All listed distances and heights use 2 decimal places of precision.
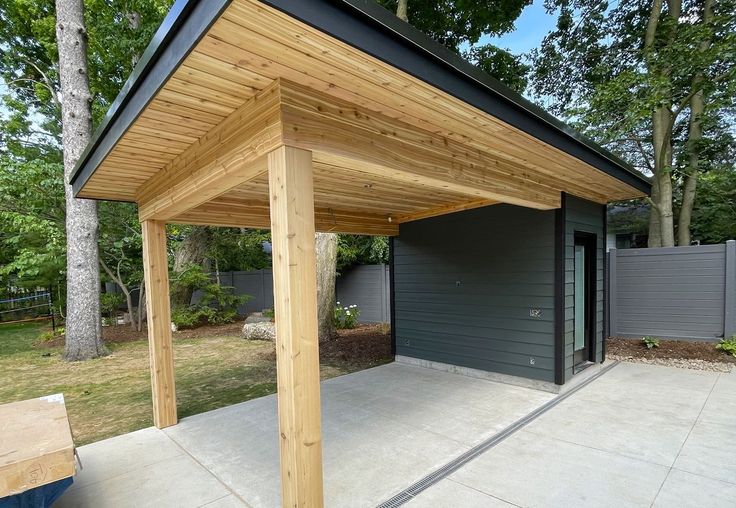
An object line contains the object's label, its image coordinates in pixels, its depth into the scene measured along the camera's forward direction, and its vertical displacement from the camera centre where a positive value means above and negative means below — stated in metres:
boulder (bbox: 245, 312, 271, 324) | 8.57 -1.86
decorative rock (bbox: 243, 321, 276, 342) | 7.49 -1.88
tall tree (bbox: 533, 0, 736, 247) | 5.71 +2.75
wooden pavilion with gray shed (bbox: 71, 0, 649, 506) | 1.31 +0.69
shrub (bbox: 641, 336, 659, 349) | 5.50 -1.72
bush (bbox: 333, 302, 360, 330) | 8.77 -1.92
